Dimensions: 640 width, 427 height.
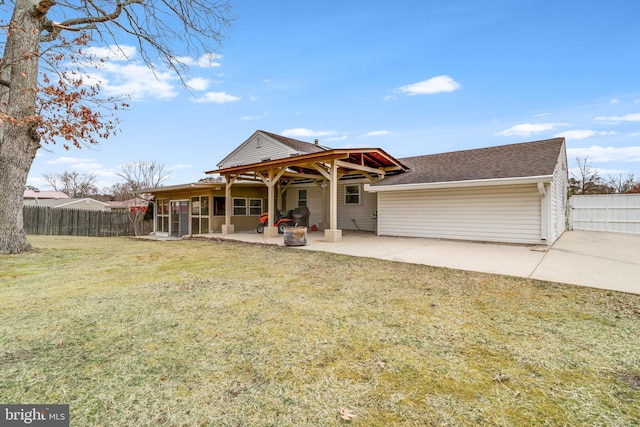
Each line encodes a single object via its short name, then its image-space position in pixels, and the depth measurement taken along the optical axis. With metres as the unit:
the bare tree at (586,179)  21.34
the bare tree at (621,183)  23.23
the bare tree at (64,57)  7.15
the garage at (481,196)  8.70
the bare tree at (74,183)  45.44
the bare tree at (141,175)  36.16
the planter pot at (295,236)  9.10
